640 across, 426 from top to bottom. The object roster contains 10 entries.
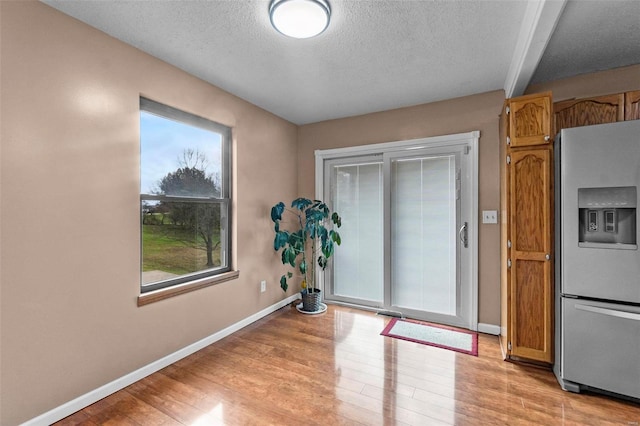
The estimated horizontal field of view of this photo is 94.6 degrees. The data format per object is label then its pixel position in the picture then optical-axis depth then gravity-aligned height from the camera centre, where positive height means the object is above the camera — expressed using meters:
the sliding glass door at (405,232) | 3.22 -0.24
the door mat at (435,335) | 2.73 -1.24
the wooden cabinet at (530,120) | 2.26 +0.72
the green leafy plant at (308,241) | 3.48 -0.36
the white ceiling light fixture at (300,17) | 1.68 +1.16
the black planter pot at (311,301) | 3.60 -1.10
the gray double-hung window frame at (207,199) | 2.39 +0.12
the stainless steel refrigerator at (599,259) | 1.89 -0.32
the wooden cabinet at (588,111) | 2.22 +0.78
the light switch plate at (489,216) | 2.99 -0.05
